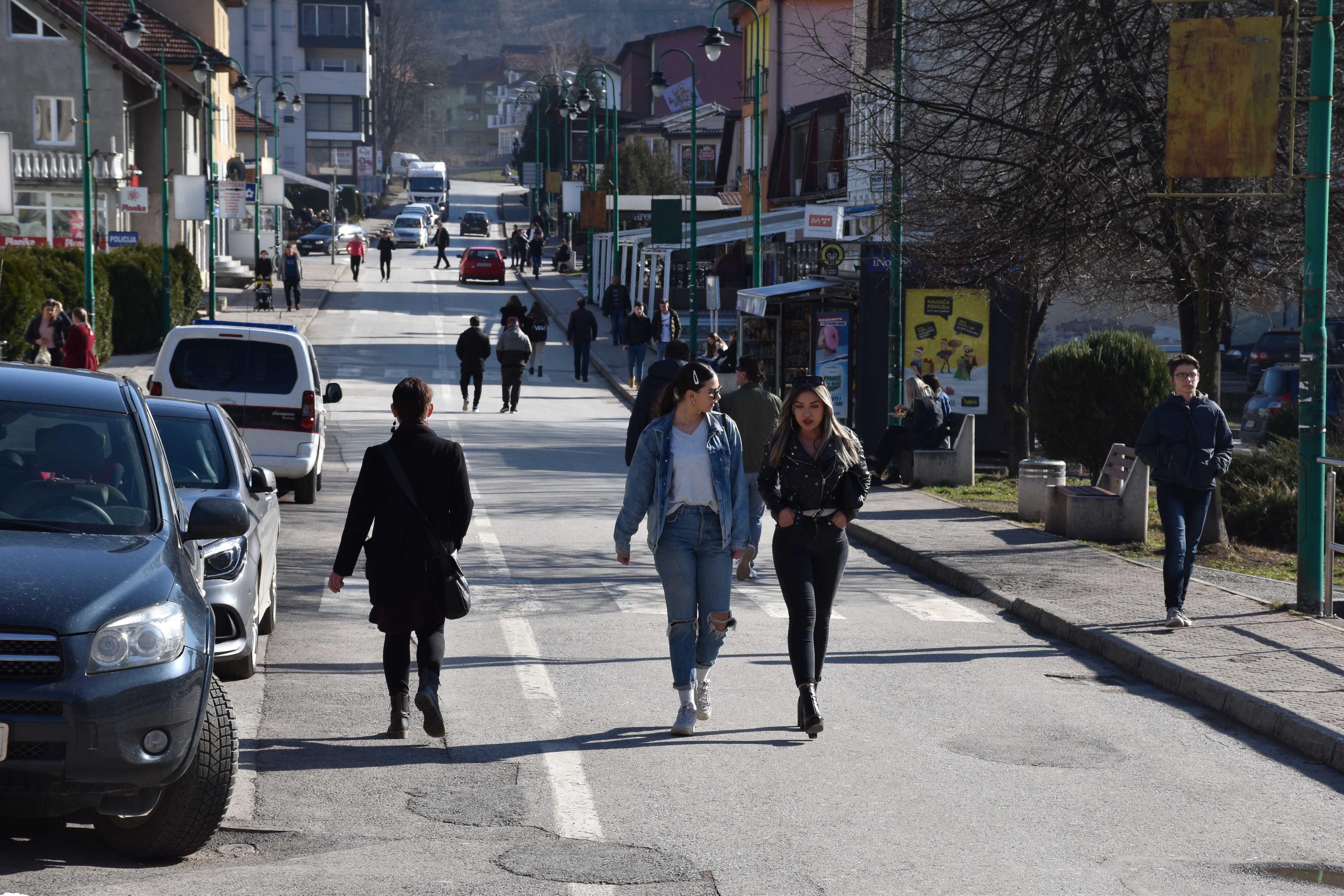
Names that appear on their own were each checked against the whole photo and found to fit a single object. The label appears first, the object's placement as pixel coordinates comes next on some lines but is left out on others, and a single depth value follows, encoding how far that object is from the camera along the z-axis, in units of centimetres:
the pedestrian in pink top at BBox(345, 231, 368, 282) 6431
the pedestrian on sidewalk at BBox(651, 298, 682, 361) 3953
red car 6544
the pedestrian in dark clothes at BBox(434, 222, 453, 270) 7274
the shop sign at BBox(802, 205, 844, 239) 3131
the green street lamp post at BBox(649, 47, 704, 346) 3747
